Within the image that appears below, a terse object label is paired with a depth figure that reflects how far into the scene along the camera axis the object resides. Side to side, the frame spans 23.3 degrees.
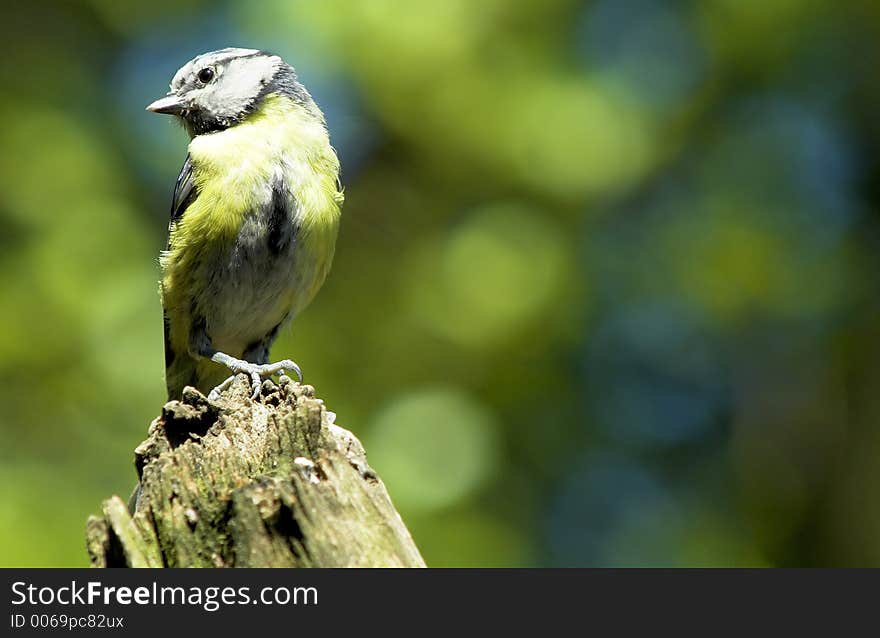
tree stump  5.58
